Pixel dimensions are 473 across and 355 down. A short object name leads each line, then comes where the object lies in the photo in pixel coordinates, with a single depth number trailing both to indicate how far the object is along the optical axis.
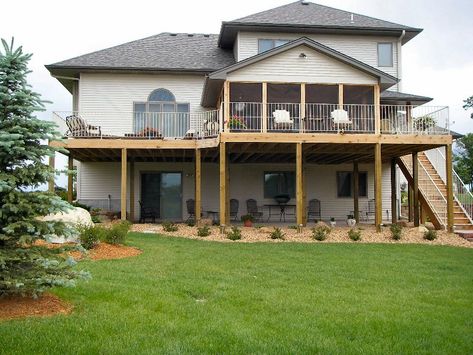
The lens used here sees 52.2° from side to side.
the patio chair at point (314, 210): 22.41
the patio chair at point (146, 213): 20.12
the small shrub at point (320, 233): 13.92
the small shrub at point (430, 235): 14.31
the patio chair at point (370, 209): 22.64
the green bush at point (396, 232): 14.23
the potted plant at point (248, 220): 17.64
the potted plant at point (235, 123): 15.98
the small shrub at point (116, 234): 11.34
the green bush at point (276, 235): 14.02
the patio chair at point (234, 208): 21.81
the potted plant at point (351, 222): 18.62
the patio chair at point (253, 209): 21.62
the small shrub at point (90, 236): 10.67
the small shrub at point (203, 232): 14.34
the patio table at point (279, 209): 21.89
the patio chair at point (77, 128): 17.28
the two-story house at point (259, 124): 16.48
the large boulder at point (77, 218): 11.78
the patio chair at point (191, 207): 21.08
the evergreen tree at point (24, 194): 5.40
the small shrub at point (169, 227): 15.47
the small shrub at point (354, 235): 13.99
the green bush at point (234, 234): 13.79
